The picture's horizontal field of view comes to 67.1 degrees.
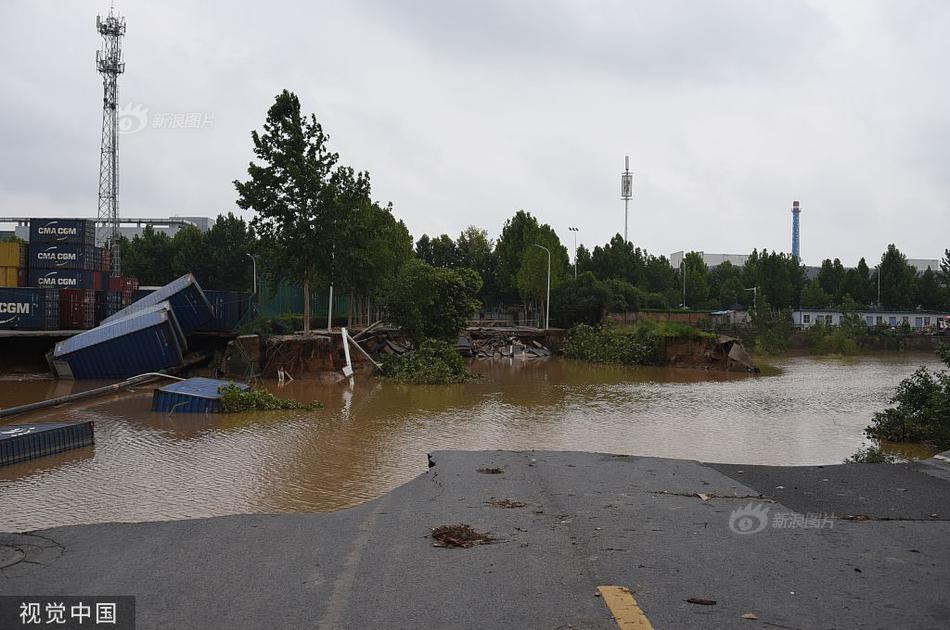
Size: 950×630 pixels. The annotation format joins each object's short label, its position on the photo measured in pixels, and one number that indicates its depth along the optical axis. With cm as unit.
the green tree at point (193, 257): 6762
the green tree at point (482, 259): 7450
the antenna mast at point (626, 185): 9306
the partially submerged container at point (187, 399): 1858
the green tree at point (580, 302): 5397
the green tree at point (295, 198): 3020
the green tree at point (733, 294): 8506
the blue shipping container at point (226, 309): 3431
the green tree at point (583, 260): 8162
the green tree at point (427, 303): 3538
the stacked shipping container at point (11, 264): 3195
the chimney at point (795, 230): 14575
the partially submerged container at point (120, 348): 2606
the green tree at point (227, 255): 6819
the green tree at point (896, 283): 7862
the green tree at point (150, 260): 7031
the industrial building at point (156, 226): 10491
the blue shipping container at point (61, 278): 3241
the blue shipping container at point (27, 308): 2922
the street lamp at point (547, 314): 5360
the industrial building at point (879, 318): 7025
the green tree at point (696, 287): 8794
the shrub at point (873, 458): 1147
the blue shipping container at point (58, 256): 3252
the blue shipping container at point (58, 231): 3275
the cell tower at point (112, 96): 4641
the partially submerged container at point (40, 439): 1179
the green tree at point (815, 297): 7931
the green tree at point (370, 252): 3169
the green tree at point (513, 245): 6631
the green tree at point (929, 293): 7969
